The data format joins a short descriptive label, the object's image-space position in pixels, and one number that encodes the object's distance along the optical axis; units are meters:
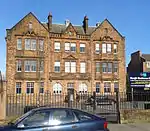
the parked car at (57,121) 5.24
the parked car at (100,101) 11.37
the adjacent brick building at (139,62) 35.22
